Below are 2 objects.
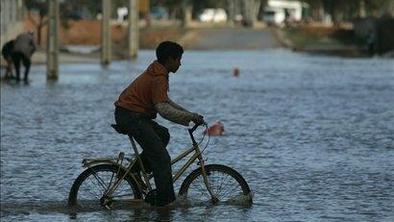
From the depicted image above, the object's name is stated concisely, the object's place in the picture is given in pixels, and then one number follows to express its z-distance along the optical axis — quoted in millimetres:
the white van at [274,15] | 171375
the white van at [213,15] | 173625
